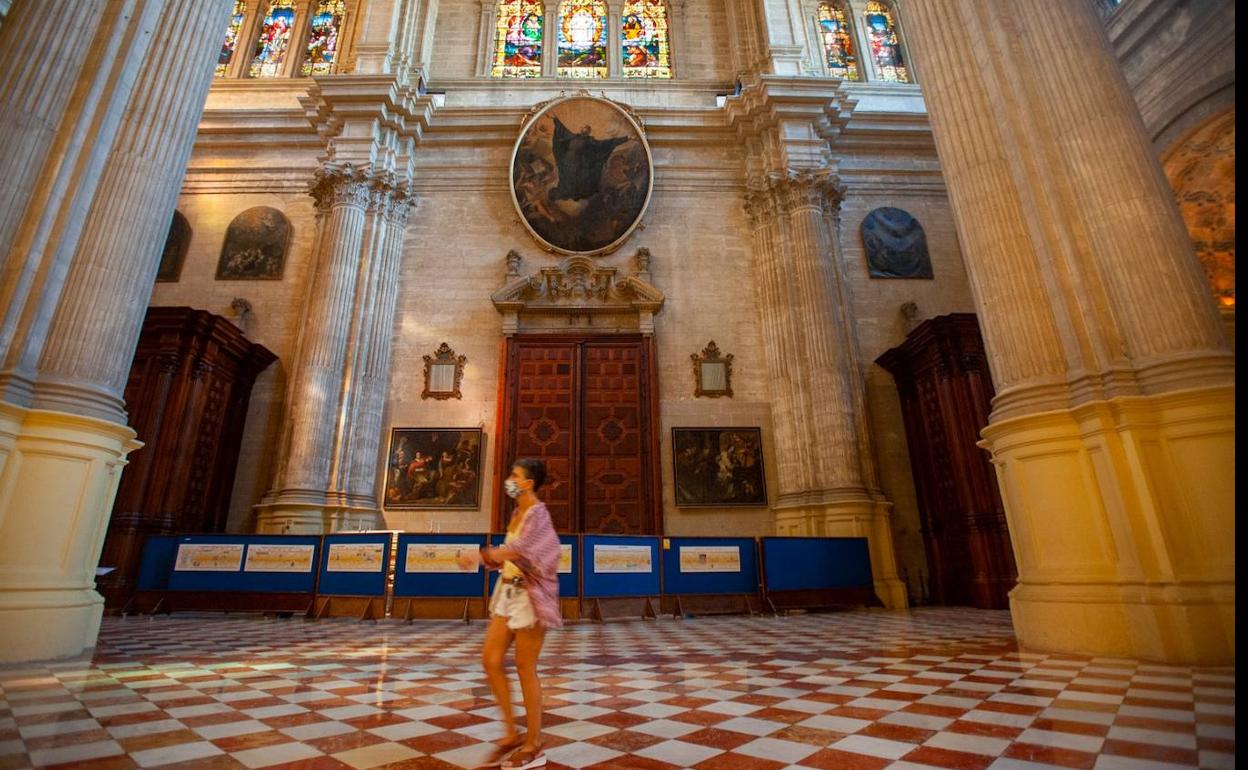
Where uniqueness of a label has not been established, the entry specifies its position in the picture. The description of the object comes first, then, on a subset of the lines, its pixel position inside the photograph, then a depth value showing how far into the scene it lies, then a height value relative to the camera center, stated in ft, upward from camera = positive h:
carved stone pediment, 40.75 +18.15
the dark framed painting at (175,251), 40.47 +21.56
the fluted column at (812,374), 33.45 +11.60
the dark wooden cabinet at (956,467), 29.30 +5.28
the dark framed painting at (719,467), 37.11 +6.27
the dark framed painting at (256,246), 41.19 +22.16
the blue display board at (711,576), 27.48 -0.16
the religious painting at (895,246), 41.70 +21.81
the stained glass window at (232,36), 48.73 +42.82
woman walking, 7.20 -0.48
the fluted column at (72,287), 14.28 +7.54
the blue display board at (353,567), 26.11 +0.42
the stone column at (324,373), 33.27 +11.68
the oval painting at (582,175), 42.65 +27.55
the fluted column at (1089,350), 12.96 +5.13
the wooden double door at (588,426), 37.08 +9.10
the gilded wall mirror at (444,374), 38.91 +12.64
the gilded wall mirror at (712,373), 39.34 +12.57
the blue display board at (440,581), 26.00 -0.20
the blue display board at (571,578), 25.88 -0.15
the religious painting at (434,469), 36.63 +6.36
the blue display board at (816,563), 28.48 +0.36
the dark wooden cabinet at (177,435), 28.53 +7.38
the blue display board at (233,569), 26.37 +0.41
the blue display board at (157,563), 26.55 +0.73
